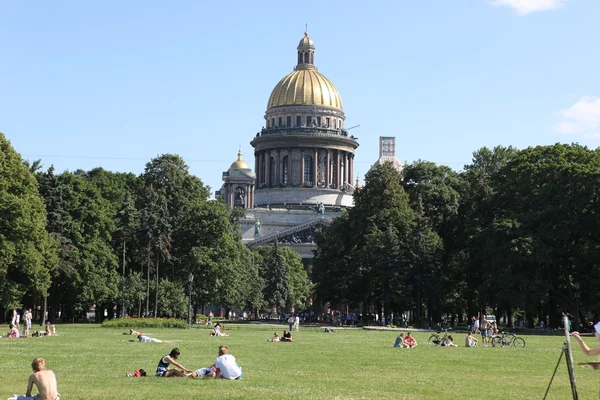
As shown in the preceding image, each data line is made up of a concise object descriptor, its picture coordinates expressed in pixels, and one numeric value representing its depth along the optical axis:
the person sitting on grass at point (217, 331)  53.53
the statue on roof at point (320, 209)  170.50
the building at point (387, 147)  193.62
